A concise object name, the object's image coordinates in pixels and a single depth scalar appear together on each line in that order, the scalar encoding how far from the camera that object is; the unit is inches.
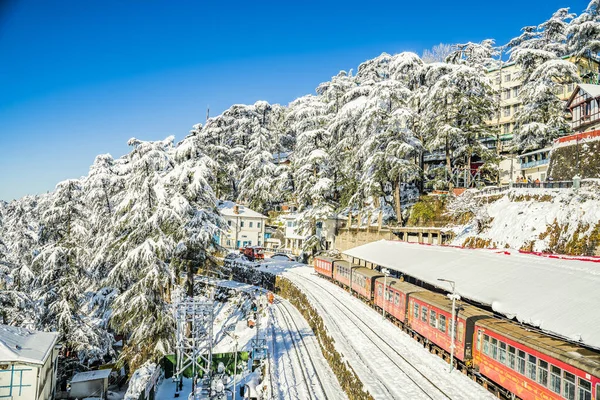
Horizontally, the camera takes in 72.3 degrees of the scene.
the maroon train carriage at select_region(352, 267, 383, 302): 1222.9
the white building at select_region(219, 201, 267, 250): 2608.3
